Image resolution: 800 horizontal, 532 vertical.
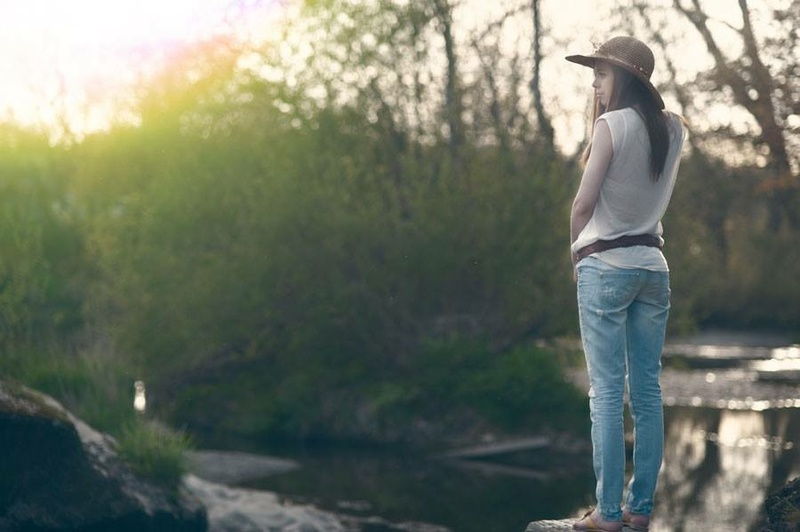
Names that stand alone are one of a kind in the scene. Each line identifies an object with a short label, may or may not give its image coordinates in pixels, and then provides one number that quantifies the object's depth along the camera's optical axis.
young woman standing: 5.27
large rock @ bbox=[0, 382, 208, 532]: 8.88
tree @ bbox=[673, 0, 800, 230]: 11.73
